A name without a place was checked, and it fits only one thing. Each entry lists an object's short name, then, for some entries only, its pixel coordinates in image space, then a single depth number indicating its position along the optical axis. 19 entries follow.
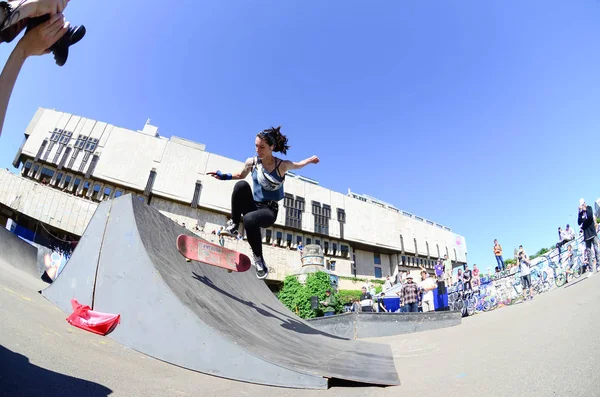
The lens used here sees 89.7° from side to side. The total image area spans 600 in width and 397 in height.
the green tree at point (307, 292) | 19.19
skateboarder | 4.05
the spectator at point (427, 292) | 10.43
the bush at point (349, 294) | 28.84
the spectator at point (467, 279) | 13.22
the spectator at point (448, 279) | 18.78
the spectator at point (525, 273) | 11.12
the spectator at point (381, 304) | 12.79
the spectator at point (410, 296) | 9.54
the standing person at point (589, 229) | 8.60
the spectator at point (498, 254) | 15.00
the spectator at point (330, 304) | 15.72
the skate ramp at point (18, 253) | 8.33
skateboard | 4.04
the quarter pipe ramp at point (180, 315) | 2.23
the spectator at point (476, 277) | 13.21
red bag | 2.70
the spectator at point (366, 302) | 11.83
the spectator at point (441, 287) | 10.66
